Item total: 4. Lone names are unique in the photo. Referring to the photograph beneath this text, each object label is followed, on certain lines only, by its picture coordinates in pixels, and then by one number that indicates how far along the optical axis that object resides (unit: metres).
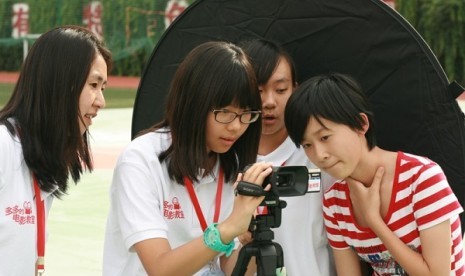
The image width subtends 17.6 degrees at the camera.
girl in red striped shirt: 4.45
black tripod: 4.05
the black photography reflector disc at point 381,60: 4.94
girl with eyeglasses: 4.30
